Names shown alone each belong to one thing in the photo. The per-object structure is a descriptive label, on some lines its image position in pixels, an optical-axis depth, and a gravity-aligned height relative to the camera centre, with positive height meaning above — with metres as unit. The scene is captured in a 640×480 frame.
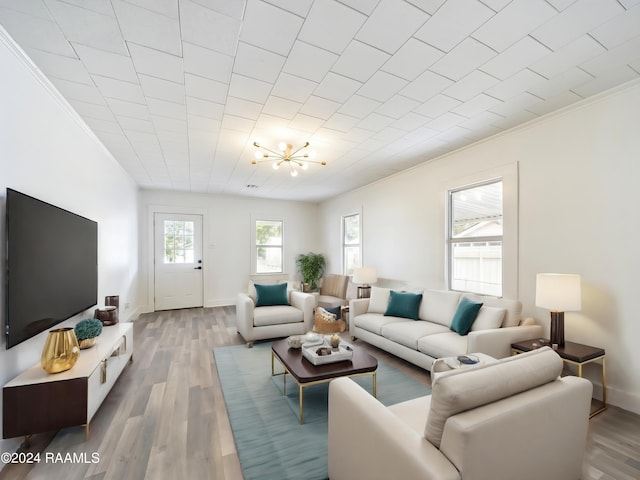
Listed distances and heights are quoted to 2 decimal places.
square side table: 2.26 -0.91
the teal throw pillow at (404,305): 3.75 -0.85
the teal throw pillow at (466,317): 3.01 -0.79
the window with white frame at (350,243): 6.09 -0.06
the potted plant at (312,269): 7.00 -0.71
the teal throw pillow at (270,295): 4.32 -0.82
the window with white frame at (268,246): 7.11 -0.15
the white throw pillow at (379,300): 4.14 -0.86
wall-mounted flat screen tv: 1.76 -0.19
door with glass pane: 6.12 -0.46
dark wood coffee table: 2.23 -1.04
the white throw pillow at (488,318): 2.85 -0.77
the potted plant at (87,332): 2.40 -0.77
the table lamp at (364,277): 4.84 -0.61
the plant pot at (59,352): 1.90 -0.75
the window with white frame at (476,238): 3.41 +0.03
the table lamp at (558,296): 2.38 -0.46
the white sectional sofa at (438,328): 2.60 -0.97
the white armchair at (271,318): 3.90 -1.08
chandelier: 3.45 +1.09
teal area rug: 1.75 -1.37
